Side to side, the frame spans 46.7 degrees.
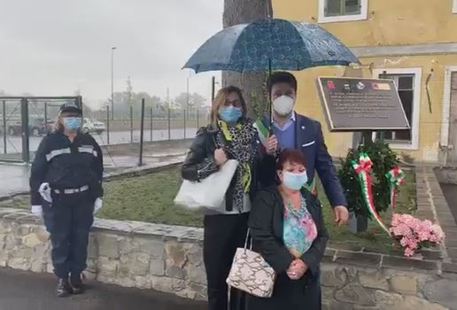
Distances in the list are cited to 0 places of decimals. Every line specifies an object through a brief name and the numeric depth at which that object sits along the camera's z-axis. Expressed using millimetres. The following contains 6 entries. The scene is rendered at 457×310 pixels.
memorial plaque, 5188
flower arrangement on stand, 4125
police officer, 4594
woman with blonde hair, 3275
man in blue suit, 3348
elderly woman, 2913
